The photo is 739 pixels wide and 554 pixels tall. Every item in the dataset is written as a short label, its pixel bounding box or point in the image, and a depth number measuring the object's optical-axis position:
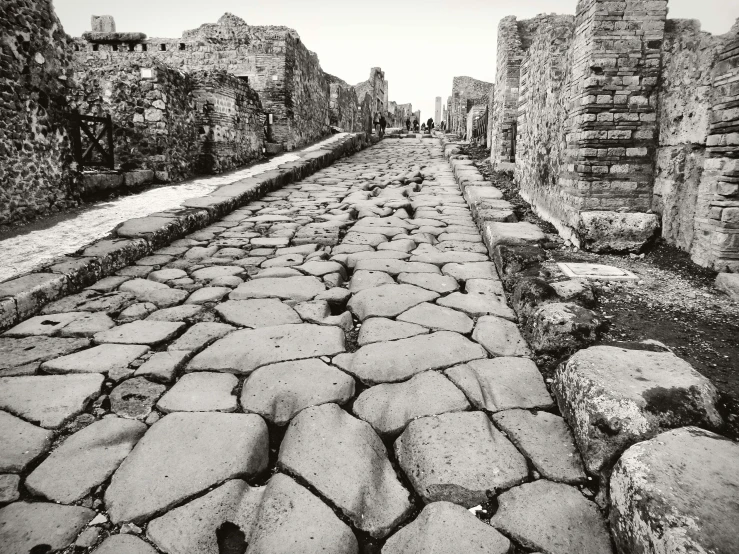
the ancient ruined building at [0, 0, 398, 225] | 3.42
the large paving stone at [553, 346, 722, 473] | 1.12
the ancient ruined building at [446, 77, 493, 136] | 22.38
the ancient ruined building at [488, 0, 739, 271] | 2.39
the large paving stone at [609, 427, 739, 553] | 0.78
